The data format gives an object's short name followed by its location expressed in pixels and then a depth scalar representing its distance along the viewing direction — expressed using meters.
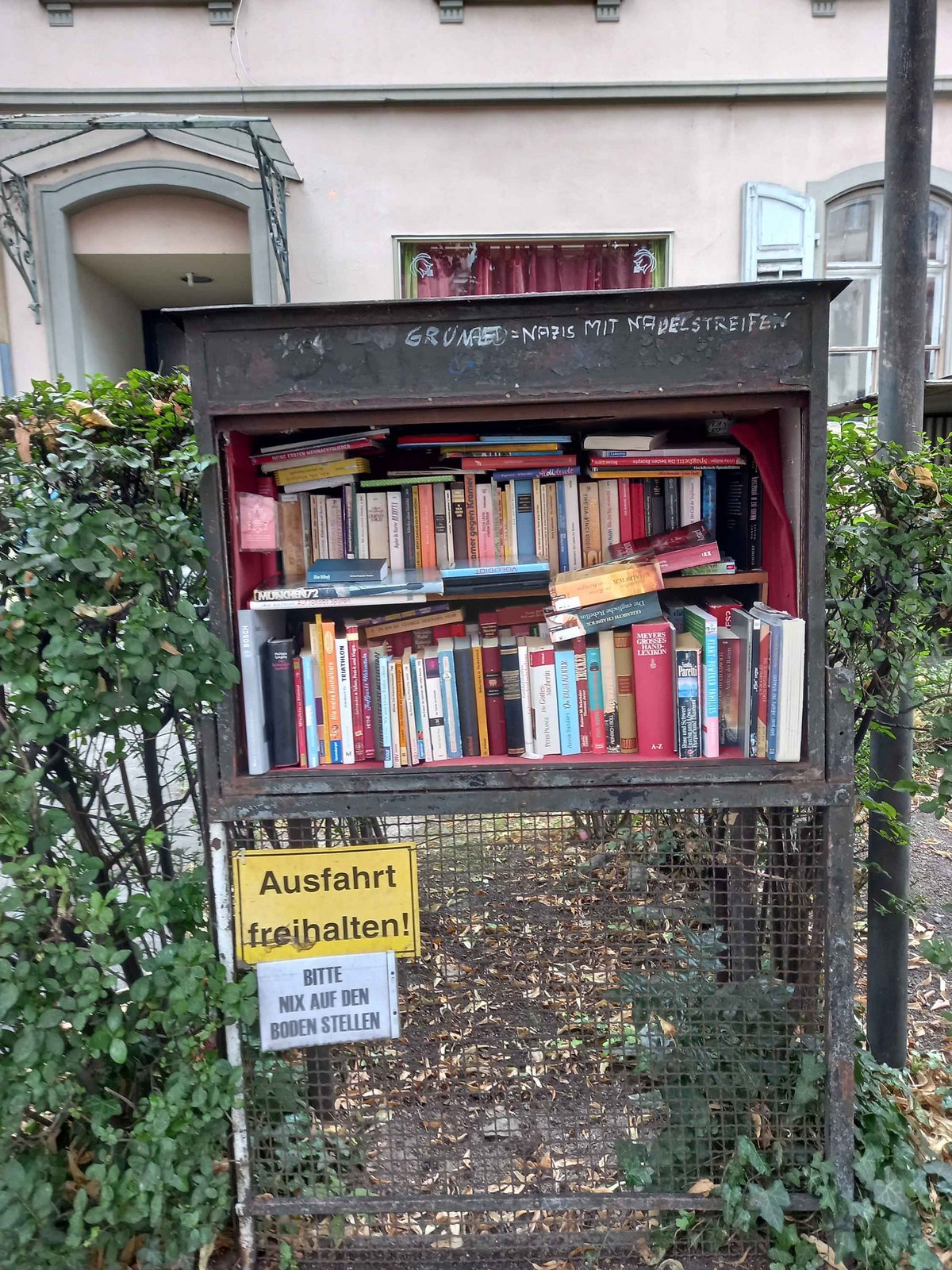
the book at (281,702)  2.09
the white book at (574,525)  2.29
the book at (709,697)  2.05
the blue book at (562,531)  2.29
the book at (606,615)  2.08
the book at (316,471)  2.23
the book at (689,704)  2.06
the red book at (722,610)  2.21
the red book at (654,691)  2.08
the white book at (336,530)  2.29
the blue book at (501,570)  2.09
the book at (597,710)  2.14
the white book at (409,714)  2.10
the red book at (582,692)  2.13
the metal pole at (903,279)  2.25
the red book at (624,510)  2.29
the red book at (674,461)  2.22
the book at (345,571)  2.09
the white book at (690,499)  2.29
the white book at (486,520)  2.28
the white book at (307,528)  2.29
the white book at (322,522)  2.29
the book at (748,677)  2.01
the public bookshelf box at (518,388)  1.82
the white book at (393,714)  2.08
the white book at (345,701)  2.11
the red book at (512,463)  2.24
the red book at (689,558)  2.14
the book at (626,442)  2.22
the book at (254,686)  2.03
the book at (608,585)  2.05
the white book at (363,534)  2.28
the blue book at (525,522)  2.28
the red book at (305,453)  2.20
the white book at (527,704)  2.12
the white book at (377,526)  2.28
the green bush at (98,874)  1.84
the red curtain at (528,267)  6.11
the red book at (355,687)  2.12
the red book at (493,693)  2.13
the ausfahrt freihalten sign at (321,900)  2.04
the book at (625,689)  2.13
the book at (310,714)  2.12
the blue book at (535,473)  2.26
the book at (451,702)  2.11
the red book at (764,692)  2.00
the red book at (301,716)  2.12
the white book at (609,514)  2.29
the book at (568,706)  2.12
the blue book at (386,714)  2.08
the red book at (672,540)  2.19
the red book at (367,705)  2.13
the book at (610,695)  2.12
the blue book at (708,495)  2.31
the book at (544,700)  2.12
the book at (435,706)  2.11
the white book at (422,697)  2.10
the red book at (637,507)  2.30
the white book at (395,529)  2.29
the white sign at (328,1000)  2.04
